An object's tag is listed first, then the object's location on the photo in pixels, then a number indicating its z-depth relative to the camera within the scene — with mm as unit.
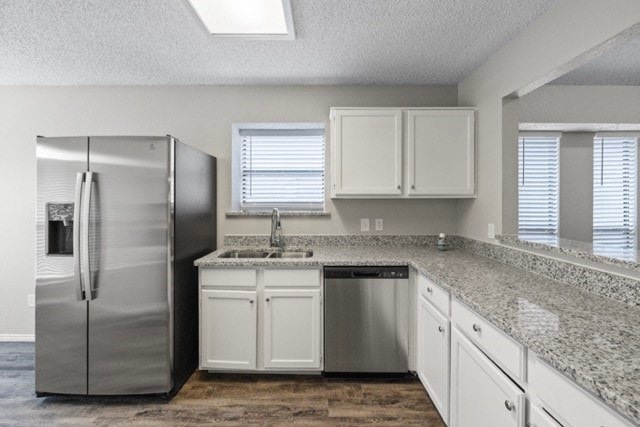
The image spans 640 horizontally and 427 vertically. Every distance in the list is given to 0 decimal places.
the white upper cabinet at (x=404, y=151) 2756
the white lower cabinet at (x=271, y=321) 2414
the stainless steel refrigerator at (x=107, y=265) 2148
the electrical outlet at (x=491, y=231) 2464
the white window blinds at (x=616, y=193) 3439
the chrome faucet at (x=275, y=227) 2939
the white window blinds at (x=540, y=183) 3375
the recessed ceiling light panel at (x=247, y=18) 1768
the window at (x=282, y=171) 3301
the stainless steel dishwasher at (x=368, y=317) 2391
